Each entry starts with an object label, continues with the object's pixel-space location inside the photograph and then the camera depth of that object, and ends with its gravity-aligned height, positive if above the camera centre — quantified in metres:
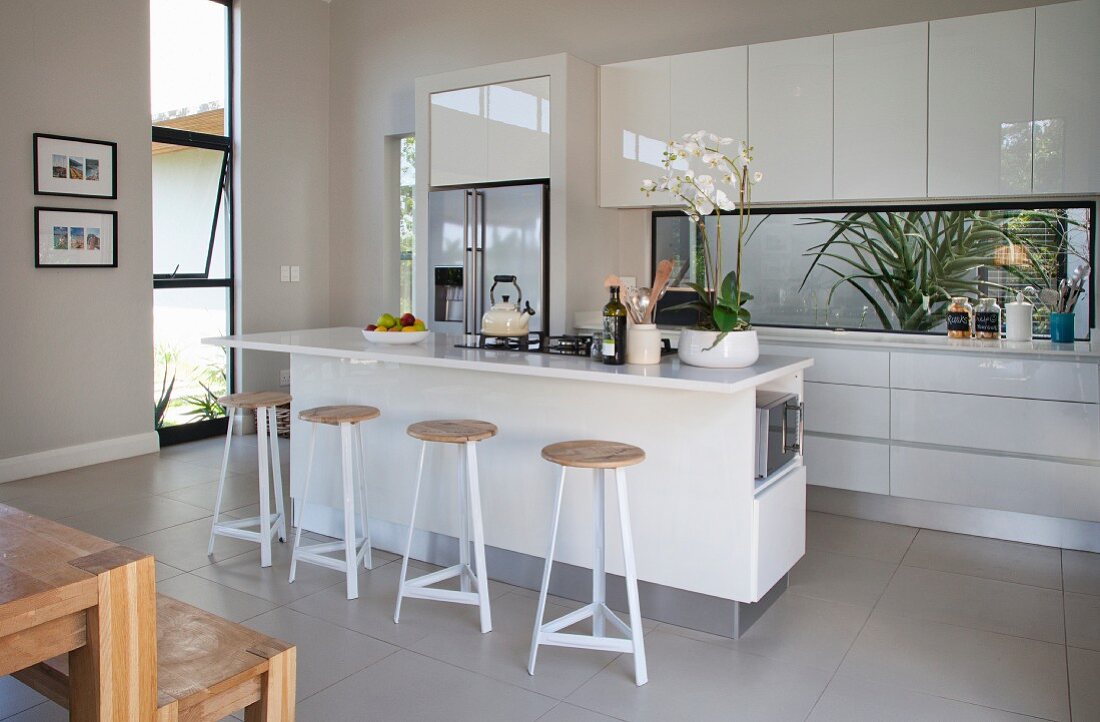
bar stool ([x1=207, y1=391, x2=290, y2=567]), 3.77 -0.74
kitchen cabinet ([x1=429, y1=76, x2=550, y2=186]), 5.20 +1.16
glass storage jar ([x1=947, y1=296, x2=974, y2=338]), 4.54 +0.02
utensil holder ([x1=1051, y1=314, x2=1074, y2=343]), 4.25 -0.02
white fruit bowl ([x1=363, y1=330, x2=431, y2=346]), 3.78 -0.08
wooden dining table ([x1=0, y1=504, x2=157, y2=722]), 1.28 -0.46
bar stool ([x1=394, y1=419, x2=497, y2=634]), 3.09 -0.75
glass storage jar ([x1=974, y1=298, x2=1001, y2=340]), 4.46 +0.01
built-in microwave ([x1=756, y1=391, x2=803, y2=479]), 3.05 -0.40
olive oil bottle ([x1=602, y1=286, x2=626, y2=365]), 3.10 -0.04
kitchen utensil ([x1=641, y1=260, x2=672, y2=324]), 3.03 +0.14
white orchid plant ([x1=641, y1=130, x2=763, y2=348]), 2.92 +0.15
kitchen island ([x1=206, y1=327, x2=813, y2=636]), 2.98 -0.56
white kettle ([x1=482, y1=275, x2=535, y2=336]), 3.64 +0.00
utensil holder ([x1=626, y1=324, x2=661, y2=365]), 3.14 -0.08
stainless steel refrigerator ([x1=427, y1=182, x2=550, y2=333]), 5.20 +0.44
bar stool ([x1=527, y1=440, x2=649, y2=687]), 2.71 -0.82
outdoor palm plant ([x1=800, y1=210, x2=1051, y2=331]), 4.70 +0.37
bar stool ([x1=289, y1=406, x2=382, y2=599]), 3.41 -0.75
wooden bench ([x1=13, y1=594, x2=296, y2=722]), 1.68 -0.71
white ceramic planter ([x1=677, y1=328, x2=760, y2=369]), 3.03 -0.10
